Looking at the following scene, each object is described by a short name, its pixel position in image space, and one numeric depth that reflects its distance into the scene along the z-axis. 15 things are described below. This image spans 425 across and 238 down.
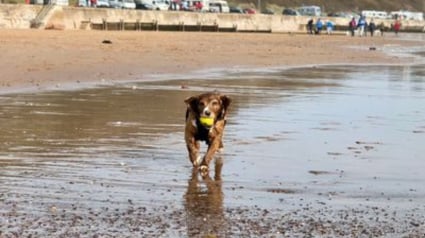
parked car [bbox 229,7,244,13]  78.12
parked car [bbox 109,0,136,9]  63.23
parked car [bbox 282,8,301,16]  84.91
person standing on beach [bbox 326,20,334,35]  75.44
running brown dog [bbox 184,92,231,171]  8.17
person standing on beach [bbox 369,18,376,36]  74.72
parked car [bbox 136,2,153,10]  65.06
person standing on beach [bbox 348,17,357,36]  72.69
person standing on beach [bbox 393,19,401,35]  88.16
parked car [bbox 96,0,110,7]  61.41
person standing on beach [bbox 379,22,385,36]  82.52
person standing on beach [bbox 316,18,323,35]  71.49
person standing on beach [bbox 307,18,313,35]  72.00
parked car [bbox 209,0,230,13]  77.84
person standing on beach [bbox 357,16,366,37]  74.56
